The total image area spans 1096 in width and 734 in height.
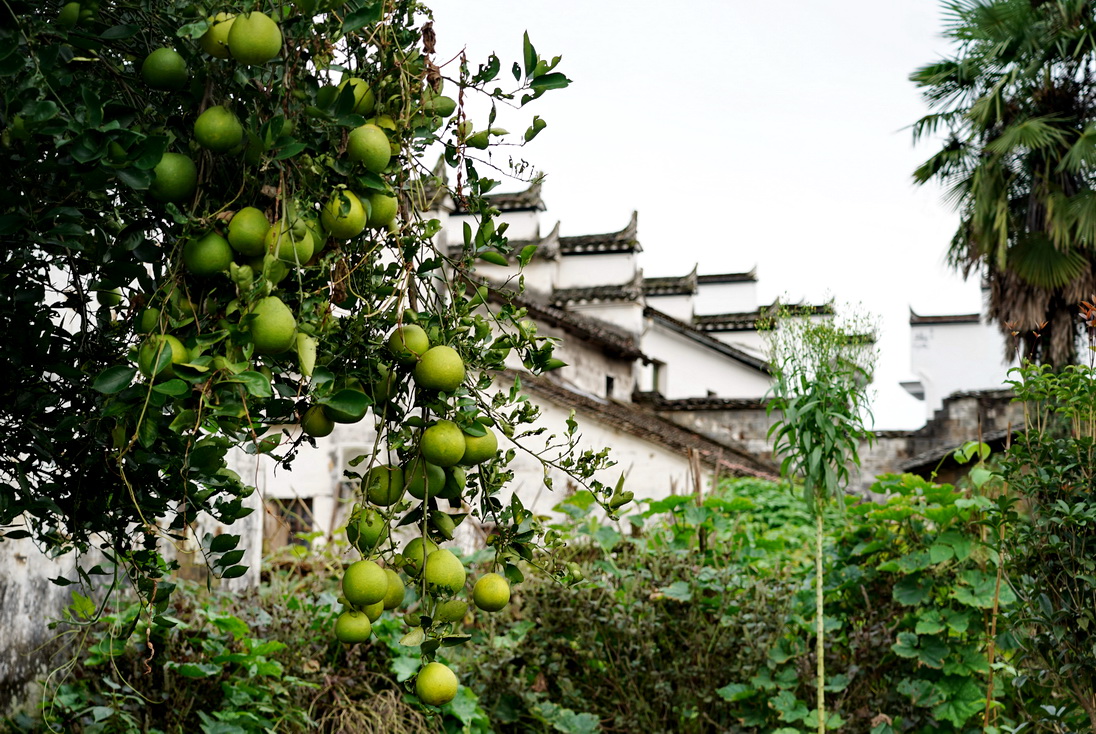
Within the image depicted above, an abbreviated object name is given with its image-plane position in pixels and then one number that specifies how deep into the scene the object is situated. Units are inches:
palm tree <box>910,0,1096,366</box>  428.8
